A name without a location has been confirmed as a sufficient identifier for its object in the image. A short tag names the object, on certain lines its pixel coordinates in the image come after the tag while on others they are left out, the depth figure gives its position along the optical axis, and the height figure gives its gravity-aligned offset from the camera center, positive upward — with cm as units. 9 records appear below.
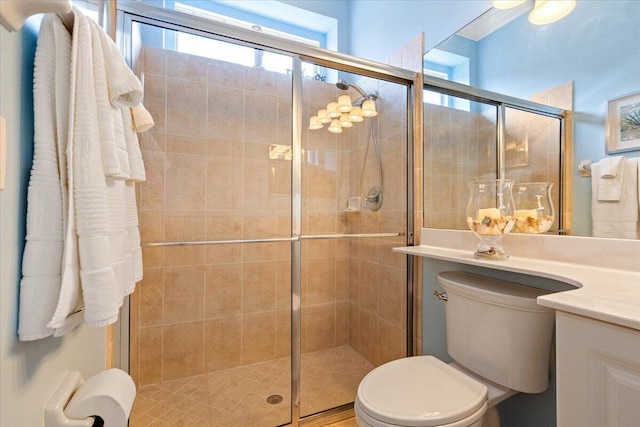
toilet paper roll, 62 -41
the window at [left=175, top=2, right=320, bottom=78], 148 +87
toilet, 91 -59
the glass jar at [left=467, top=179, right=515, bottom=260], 115 +1
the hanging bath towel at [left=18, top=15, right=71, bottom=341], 52 +5
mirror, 96 +58
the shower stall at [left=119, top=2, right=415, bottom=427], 158 -10
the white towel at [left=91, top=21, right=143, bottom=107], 65 +31
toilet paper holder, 57 -39
